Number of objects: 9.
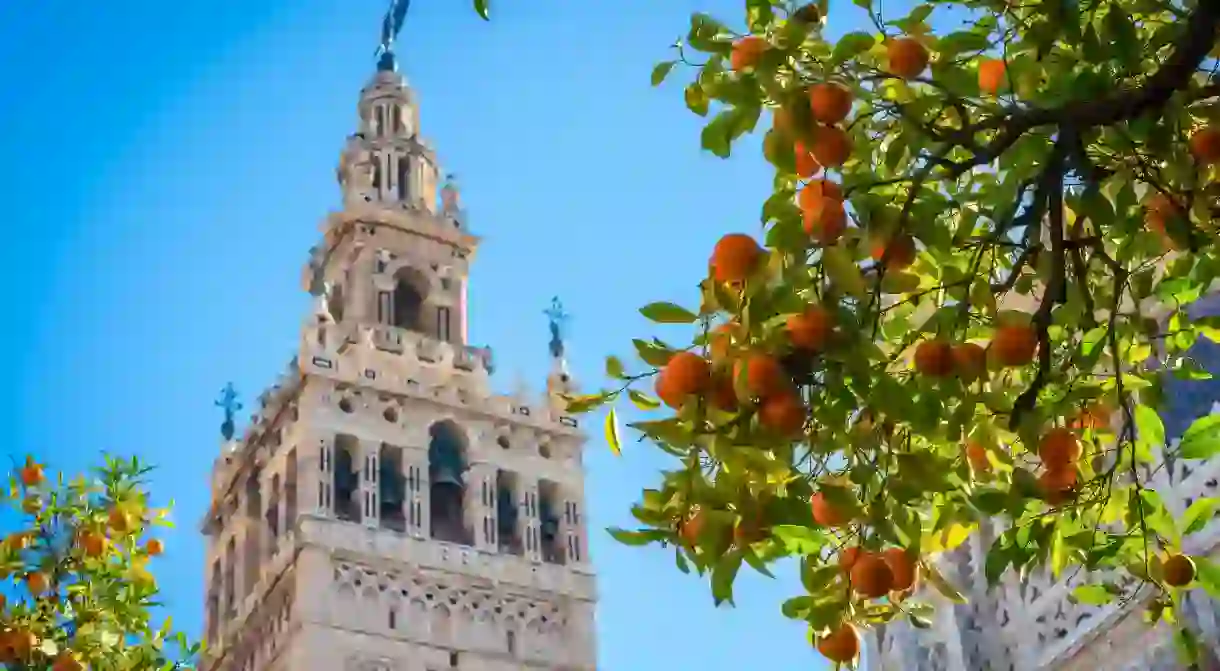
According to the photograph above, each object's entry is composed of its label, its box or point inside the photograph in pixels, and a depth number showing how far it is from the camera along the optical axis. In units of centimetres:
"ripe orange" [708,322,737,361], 349
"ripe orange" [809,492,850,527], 352
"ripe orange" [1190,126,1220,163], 371
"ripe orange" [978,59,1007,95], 396
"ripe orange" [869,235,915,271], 357
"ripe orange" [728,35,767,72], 387
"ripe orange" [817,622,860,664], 379
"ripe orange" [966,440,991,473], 396
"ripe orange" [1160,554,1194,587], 388
